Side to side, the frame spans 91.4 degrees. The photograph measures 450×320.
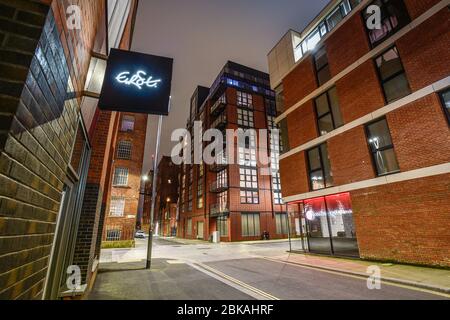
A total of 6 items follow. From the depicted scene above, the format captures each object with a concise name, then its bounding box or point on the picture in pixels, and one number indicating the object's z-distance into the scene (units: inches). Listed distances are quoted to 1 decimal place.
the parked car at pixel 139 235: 1731.1
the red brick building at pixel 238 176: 1096.8
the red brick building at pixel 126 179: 852.0
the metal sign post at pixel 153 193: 380.8
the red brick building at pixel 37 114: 47.6
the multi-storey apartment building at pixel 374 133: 332.2
